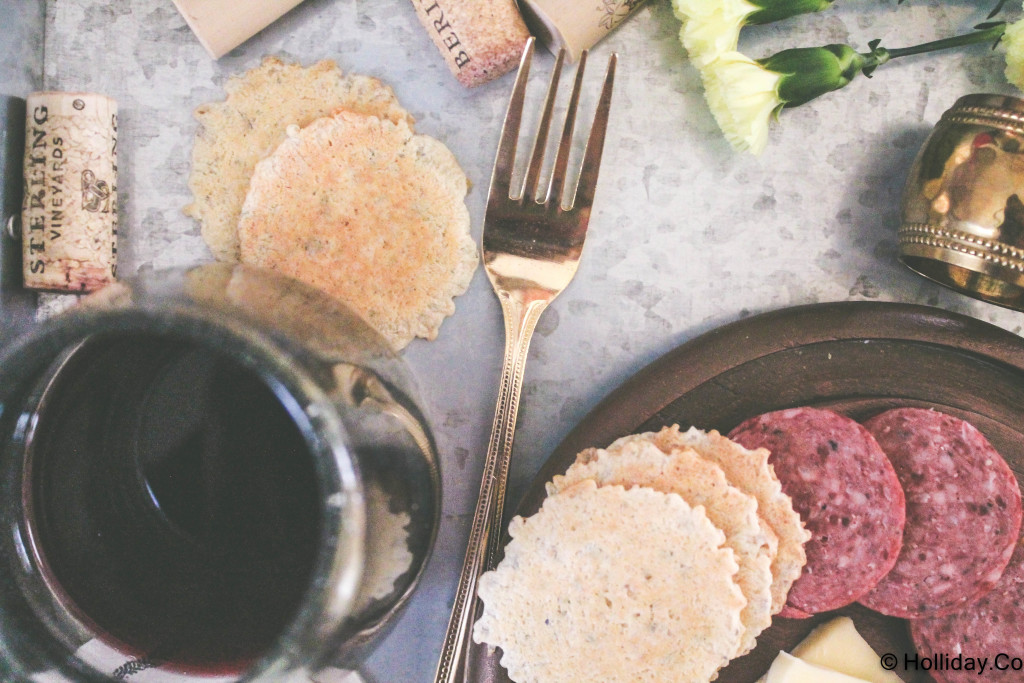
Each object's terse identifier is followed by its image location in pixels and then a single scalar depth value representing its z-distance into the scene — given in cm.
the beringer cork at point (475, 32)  38
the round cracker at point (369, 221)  39
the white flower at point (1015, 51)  39
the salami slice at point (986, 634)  39
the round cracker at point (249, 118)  40
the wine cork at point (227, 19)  38
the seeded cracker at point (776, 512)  37
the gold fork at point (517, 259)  39
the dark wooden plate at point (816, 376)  39
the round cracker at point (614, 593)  37
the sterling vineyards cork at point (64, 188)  38
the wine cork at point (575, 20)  38
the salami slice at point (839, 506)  38
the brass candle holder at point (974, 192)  37
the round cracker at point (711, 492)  37
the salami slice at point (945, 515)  38
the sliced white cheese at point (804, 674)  38
